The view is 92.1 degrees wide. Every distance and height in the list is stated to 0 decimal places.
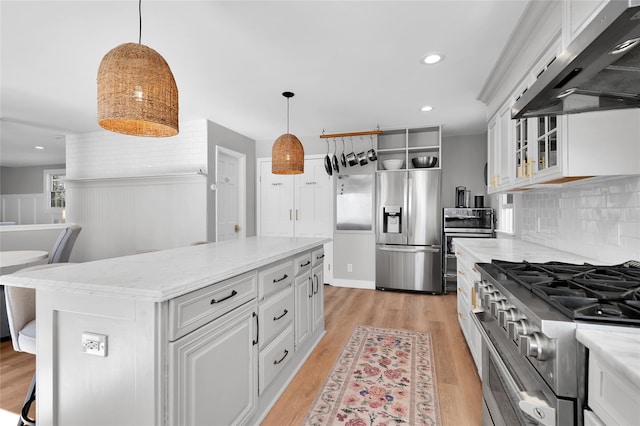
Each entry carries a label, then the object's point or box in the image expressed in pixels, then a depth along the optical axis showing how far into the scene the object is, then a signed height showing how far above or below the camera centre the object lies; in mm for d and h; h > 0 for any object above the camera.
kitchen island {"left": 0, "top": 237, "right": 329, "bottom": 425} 1143 -536
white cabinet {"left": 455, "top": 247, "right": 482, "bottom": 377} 2209 -744
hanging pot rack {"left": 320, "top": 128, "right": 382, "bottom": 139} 4847 +1232
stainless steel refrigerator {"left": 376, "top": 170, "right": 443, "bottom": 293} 4645 -306
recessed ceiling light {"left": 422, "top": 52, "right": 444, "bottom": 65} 2584 +1313
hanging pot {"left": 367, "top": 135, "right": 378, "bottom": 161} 4836 +873
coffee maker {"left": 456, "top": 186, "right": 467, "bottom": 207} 4898 +254
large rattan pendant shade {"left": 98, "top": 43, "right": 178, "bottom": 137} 1326 +545
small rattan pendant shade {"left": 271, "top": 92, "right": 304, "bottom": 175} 2922 +531
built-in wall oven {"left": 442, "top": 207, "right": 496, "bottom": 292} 4465 -260
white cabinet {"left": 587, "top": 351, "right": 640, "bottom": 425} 620 -406
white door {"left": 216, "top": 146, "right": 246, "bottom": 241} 4820 +268
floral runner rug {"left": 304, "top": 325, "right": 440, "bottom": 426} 1873 -1249
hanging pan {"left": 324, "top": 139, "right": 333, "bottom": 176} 4944 +748
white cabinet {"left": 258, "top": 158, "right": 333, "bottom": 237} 5270 +151
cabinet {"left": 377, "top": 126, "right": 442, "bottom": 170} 4852 +1084
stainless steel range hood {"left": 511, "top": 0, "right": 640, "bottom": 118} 764 +457
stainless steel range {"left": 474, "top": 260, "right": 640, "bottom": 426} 821 -375
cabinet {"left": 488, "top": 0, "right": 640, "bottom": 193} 1502 +441
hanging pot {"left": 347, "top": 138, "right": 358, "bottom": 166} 4906 +821
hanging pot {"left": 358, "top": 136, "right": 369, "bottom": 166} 4859 +813
